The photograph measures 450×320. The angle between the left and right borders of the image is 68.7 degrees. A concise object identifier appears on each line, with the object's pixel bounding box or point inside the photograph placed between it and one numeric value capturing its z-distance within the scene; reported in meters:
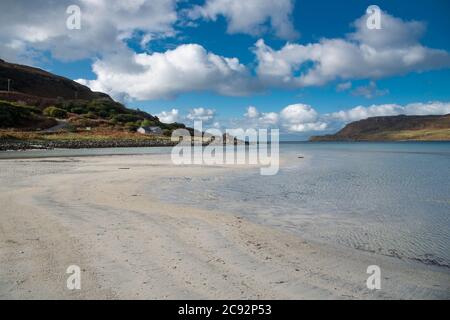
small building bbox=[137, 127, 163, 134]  83.38
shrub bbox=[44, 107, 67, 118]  78.17
